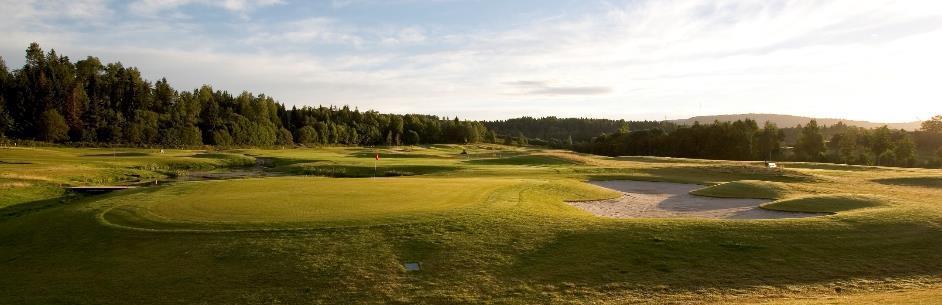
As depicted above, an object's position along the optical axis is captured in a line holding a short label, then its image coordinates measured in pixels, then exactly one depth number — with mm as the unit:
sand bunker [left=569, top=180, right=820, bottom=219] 24953
